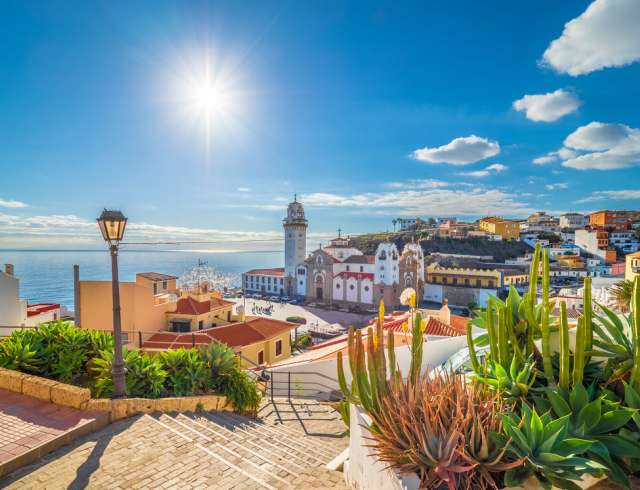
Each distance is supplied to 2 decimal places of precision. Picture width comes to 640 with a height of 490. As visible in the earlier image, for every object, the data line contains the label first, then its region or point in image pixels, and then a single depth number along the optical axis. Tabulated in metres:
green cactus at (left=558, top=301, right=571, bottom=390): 3.15
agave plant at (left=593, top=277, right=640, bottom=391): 3.16
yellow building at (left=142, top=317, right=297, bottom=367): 12.86
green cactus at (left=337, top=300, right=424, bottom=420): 3.54
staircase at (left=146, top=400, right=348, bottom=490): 3.76
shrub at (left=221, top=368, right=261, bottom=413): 6.66
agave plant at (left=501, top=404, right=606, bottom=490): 2.44
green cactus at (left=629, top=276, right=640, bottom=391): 3.09
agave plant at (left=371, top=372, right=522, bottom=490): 2.53
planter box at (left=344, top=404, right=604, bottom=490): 2.62
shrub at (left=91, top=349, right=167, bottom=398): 5.36
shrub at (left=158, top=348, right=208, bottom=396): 6.11
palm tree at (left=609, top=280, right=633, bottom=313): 8.60
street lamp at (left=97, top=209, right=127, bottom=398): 5.09
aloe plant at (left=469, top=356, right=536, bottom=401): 3.29
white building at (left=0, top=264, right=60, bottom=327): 9.41
